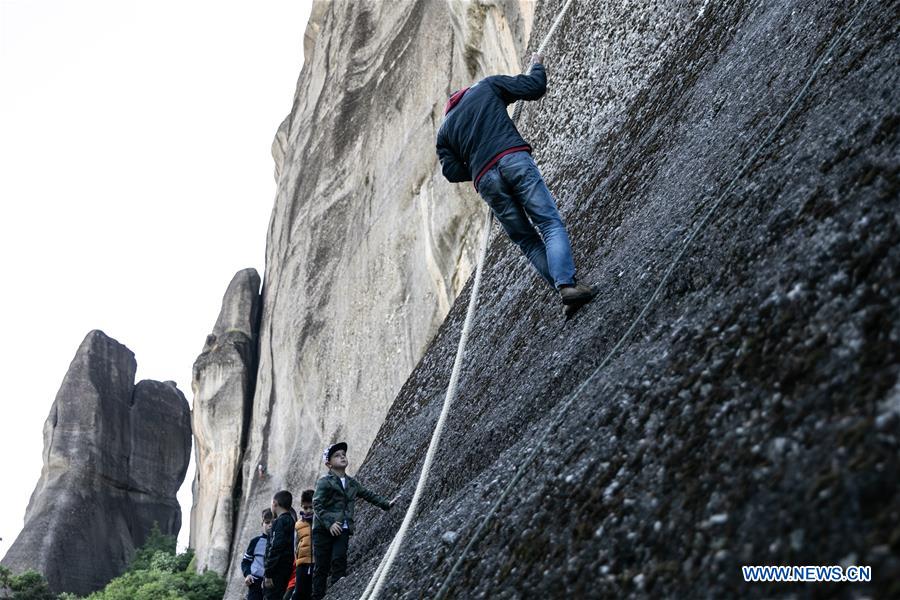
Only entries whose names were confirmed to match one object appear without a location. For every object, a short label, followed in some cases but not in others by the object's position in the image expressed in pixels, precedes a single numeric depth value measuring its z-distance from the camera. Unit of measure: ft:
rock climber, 18.30
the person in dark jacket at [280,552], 29.09
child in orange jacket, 25.41
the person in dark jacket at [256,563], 31.73
